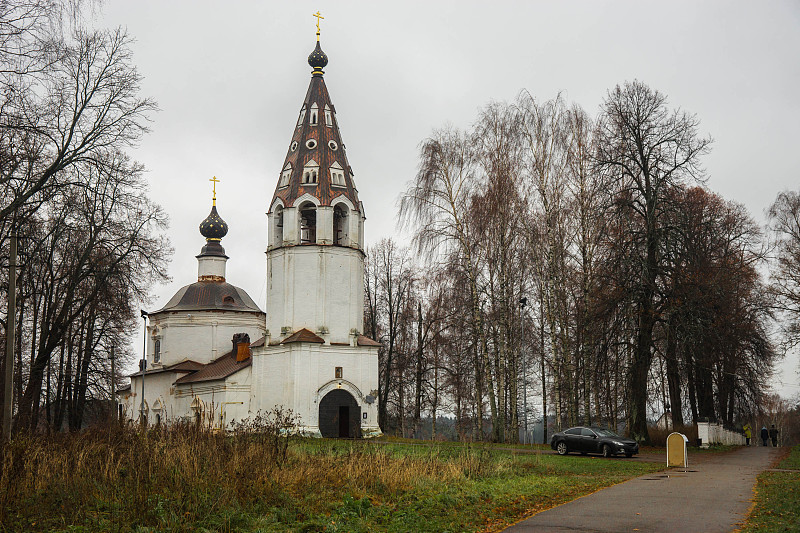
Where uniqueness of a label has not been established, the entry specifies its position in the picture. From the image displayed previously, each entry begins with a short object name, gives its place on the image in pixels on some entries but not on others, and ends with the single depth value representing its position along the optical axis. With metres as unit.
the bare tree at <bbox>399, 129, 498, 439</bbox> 35.28
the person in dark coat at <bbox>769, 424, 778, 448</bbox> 45.53
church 41.81
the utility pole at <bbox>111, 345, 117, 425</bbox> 36.61
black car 26.33
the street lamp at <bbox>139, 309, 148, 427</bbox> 48.97
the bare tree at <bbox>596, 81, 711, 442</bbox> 29.95
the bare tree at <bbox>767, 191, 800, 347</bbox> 35.72
